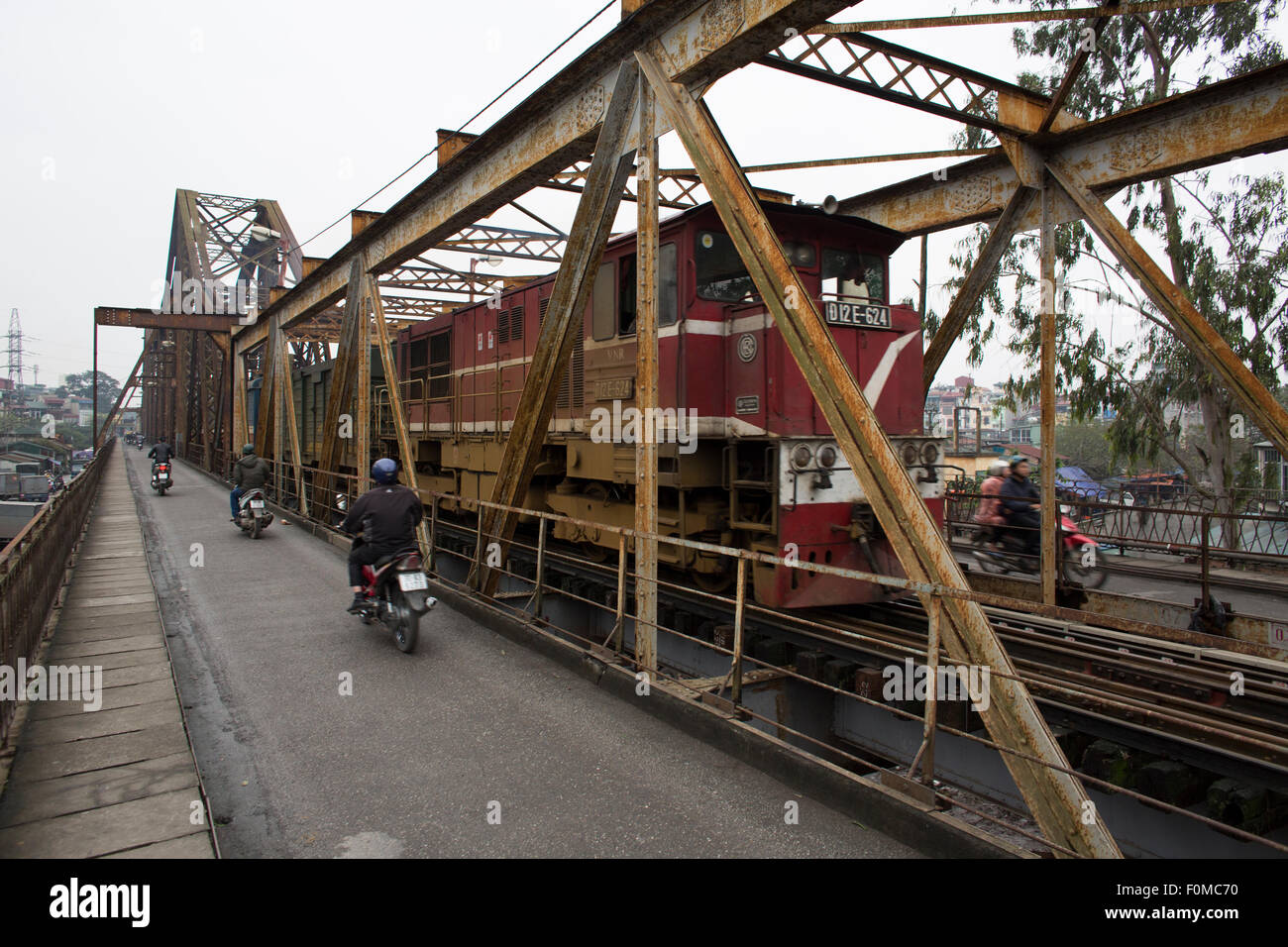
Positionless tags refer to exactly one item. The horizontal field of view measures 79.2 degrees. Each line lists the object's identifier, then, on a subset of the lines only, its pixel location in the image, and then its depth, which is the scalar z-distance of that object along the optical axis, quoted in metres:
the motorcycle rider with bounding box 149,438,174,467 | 20.53
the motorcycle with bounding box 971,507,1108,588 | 9.58
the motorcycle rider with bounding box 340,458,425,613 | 7.02
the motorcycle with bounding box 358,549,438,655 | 6.67
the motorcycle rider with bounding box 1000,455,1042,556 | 9.77
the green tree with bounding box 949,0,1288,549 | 14.75
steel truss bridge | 4.00
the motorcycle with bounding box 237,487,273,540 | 12.83
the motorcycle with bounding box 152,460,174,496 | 20.48
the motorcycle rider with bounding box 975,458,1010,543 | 9.94
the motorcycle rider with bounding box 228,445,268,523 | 13.17
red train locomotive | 6.71
